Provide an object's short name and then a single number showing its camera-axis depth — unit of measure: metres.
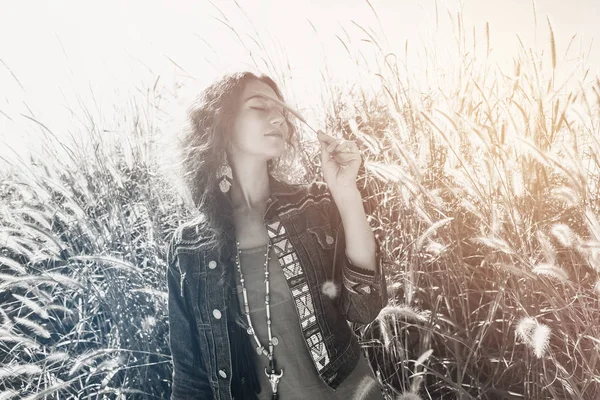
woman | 1.08
